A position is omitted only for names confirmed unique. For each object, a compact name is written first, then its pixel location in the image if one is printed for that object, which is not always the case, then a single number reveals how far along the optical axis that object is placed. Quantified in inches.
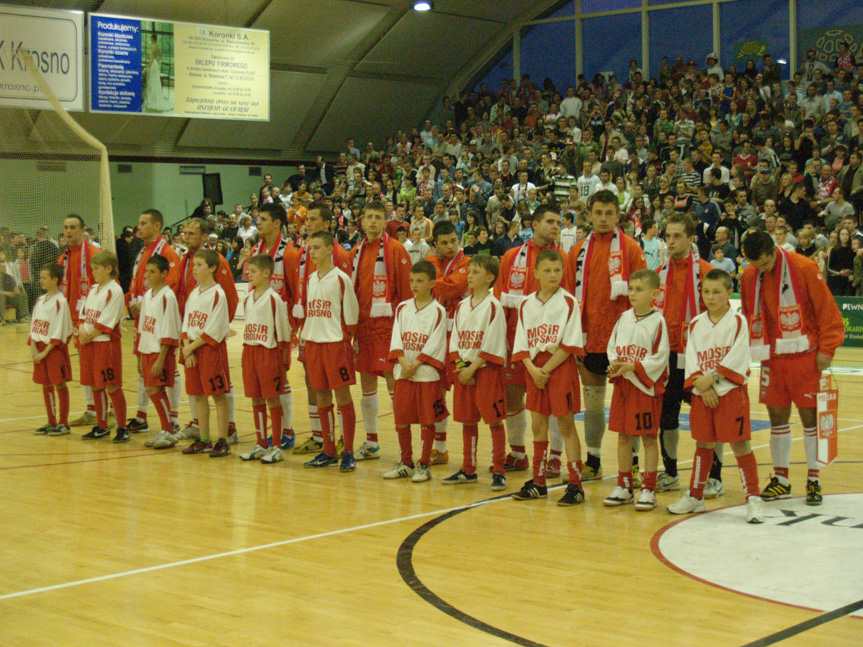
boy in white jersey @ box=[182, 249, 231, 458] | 319.6
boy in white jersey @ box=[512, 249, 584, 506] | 254.4
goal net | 756.6
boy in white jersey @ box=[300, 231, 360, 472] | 299.4
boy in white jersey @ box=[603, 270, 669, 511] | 246.2
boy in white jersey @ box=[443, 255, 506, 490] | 275.3
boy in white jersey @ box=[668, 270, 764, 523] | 234.4
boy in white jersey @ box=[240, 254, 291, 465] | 310.8
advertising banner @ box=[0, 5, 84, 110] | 613.6
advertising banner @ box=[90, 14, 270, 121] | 673.0
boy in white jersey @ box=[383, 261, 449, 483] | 283.3
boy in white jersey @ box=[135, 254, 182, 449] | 340.2
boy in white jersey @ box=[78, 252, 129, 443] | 350.9
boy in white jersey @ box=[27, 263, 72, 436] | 364.2
